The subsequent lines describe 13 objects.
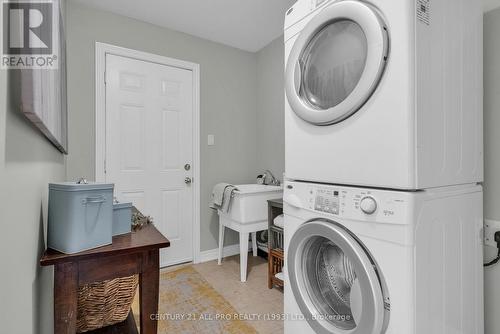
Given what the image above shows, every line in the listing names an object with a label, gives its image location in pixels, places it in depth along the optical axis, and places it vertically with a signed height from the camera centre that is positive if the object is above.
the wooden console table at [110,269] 0.82 -0.35
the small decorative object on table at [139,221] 1.18 -0.26
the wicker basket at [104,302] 1.28 -0.69
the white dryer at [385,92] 0.87 +0.28
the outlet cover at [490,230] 1.18 -0.30
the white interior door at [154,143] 2.34 +0.23
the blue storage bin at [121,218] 1.04 -0.21
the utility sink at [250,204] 2.30 -0.34
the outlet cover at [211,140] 2.82 +0.28
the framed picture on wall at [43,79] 0.53 +0.22
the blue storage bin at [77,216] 0.83 -0.16
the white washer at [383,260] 0.87 -0.37
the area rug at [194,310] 1.66 -1.02
